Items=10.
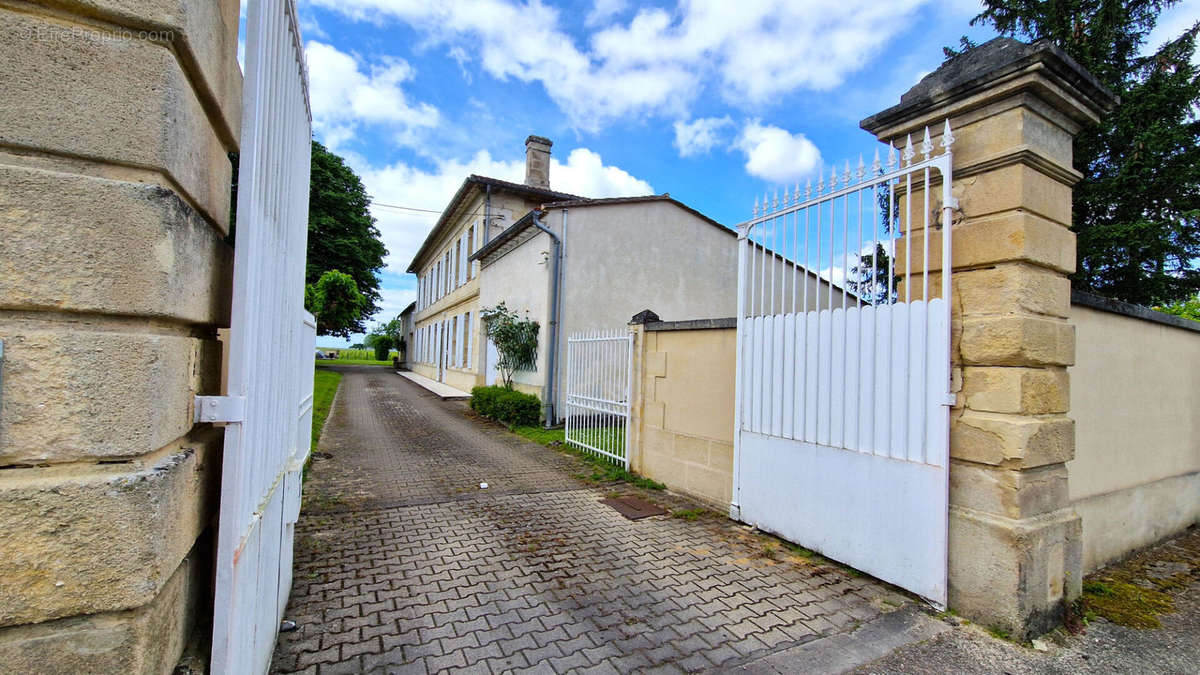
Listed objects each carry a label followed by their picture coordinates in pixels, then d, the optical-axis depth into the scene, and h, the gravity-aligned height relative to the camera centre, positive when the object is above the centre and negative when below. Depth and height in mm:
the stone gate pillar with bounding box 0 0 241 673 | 1092 +18
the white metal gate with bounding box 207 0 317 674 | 1446 -53
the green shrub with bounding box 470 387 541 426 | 10434 -1268
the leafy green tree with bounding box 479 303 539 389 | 11469 +144
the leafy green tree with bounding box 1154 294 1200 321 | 20031 +2304
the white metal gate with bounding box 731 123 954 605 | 3197 -297
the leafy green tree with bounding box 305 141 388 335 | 24859 +5698
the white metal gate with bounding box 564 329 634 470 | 6938 -628
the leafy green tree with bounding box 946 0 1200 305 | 9219 +3985
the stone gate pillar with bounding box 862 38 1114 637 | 2887 +160
